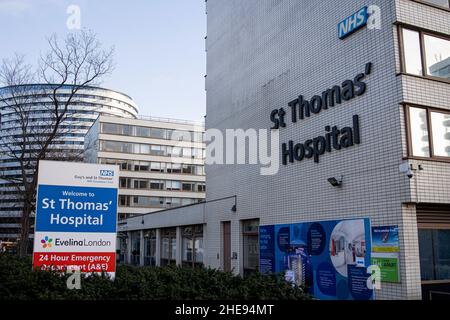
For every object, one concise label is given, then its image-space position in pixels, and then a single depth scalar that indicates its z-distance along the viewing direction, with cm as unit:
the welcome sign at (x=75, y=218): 770
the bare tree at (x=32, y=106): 2145
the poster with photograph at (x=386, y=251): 1151
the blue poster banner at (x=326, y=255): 1254
